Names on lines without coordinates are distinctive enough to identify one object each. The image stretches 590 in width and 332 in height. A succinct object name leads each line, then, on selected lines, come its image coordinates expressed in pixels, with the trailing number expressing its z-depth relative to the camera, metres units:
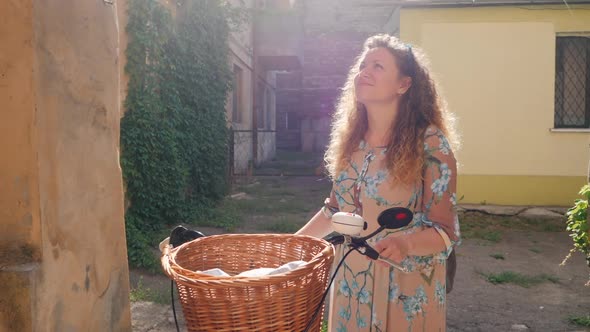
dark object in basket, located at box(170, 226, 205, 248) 1.51
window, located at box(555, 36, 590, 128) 8.11
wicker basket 1.11
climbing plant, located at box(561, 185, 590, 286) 3.90
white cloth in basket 1.21
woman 1.73
